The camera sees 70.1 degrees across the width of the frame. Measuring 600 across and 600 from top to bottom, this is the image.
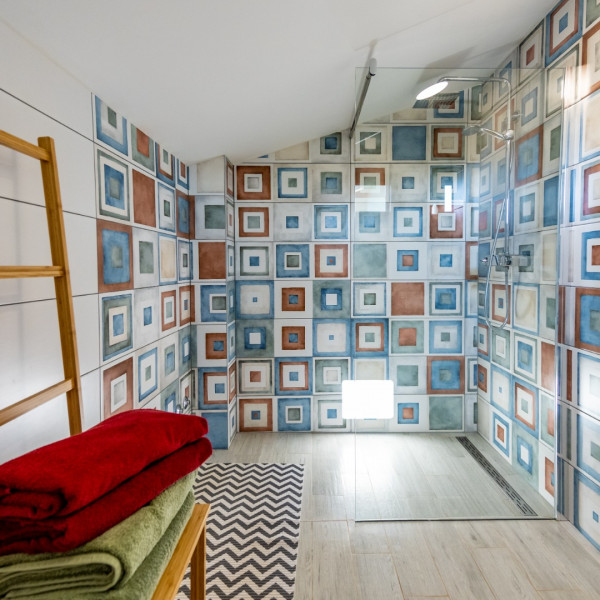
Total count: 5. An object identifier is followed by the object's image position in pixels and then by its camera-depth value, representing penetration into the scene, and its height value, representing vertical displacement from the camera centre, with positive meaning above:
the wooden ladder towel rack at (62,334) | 0.90 -0.15
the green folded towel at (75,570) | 0.62 -0.43
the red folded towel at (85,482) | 0.62 -0.33
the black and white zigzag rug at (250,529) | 1.54 -1.12
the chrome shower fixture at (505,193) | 1.87 +0.35
